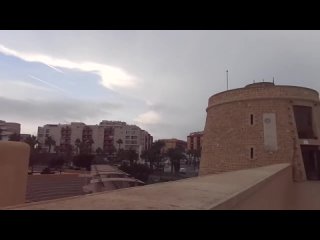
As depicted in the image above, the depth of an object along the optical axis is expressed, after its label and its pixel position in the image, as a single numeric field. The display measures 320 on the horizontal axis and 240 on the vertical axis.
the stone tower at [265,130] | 15.30
